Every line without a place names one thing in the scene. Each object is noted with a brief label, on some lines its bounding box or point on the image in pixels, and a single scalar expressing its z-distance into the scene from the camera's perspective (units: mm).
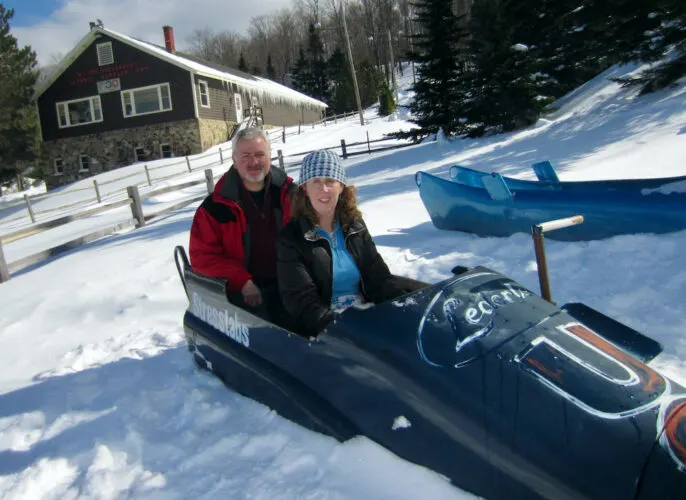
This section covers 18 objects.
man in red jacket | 3342
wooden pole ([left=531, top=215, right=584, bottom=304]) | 2795
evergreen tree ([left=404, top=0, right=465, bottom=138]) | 15348
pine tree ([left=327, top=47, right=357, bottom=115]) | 45688
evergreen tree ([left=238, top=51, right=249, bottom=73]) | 58462
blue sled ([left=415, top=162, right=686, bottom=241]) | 4605
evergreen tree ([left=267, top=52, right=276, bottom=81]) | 63569
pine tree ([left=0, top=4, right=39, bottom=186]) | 30153
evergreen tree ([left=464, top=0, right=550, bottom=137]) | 13250
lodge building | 25031
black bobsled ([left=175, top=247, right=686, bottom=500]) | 1603
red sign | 25219
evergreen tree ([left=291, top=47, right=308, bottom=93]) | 56250
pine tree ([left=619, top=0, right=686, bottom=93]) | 9891
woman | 2678
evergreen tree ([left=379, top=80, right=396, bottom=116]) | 38478
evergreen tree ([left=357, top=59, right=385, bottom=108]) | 46969
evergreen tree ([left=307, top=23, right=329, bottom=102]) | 55606
